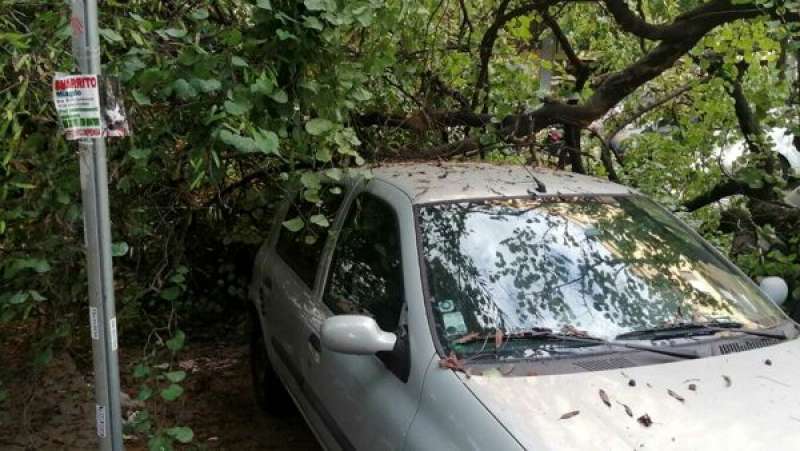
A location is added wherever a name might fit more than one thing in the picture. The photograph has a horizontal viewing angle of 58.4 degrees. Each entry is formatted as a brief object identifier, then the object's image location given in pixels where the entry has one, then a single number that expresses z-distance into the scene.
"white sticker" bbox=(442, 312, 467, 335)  2.49
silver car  2.11
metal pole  2.04
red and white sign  2.05
